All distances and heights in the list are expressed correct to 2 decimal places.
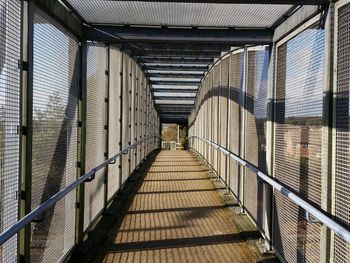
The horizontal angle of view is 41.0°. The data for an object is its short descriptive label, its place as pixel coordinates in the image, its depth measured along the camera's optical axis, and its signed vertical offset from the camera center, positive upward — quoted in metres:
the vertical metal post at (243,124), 5.84 +0.06
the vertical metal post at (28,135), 2.73 -0.05
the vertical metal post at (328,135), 2.82 -0.03
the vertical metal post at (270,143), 4.35 -0.13
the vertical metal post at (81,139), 4.34 -0.12
